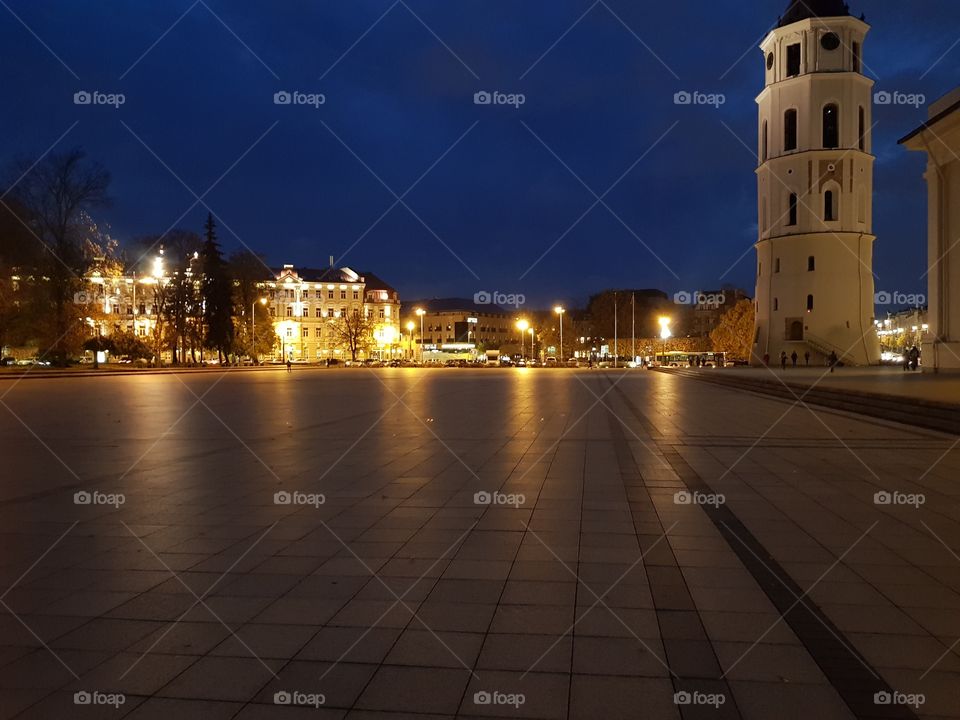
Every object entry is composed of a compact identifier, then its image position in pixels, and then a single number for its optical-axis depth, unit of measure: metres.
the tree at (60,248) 44.28
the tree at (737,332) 73.06
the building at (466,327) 143.12
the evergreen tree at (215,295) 70.31
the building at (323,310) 106.38
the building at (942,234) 32.59
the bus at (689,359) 76.38
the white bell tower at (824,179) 53.53
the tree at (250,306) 77.06
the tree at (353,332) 97.56
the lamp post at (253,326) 77.15
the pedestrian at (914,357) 40.94
